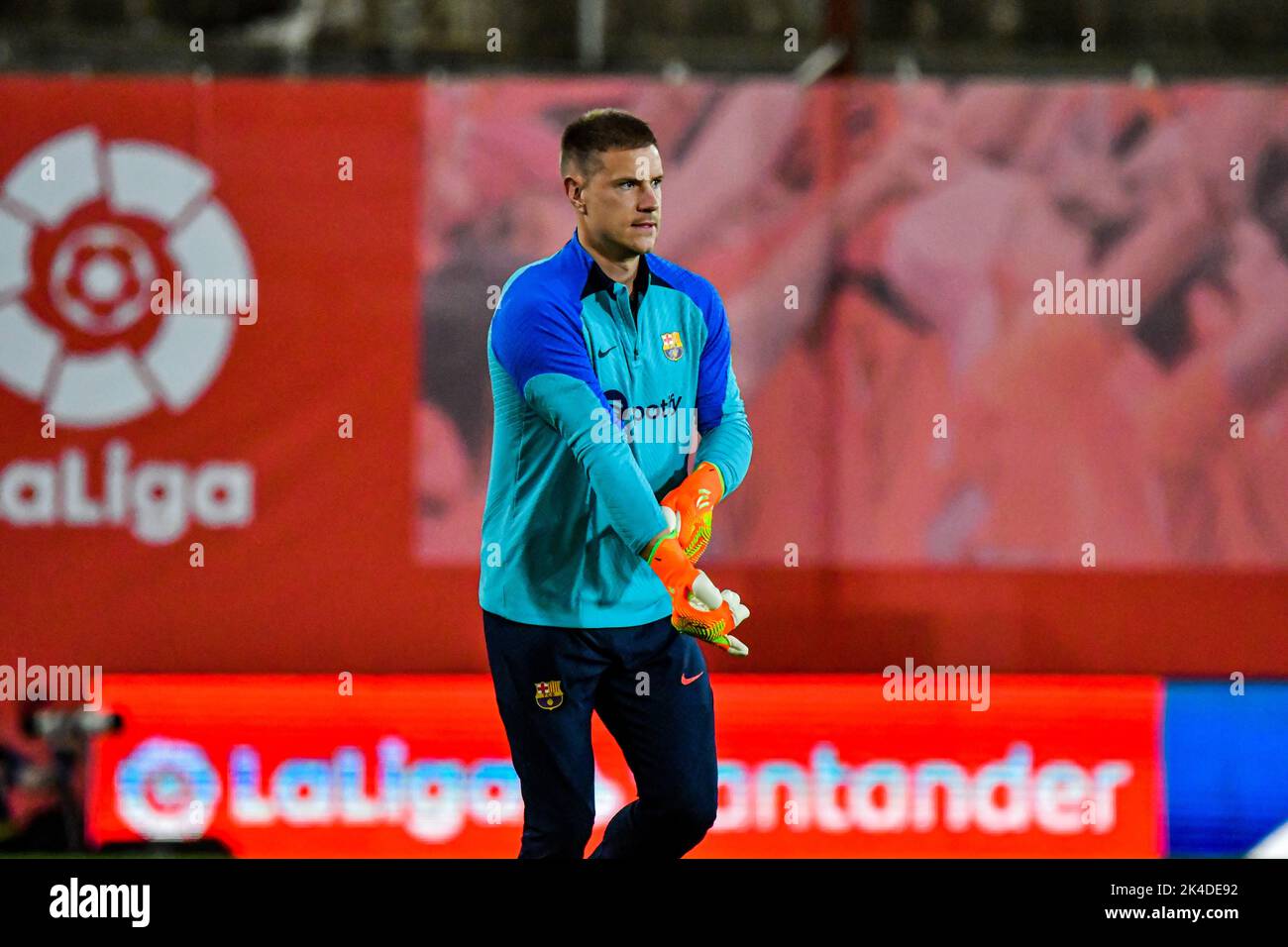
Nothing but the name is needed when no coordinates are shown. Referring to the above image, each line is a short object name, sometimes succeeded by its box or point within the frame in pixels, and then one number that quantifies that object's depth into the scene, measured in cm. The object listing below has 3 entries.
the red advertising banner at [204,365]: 1172
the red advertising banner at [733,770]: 1123
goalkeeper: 760
